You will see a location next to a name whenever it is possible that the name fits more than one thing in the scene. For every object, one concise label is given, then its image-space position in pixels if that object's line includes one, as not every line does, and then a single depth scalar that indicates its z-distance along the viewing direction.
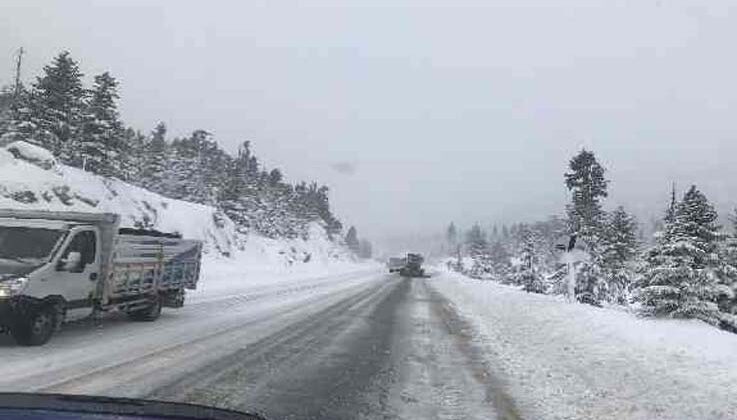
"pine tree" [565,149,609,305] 53.91
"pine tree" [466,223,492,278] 114.66
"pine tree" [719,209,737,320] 30.69
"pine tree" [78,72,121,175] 59.00
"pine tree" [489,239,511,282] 149.95
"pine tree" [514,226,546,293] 68.38
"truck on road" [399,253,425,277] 80.88
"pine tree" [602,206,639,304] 57.69
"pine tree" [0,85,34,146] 57.06
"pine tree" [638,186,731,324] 25.34
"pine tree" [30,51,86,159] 57.75
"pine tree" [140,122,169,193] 100.44
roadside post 28.15
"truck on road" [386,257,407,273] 92.00
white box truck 12.43
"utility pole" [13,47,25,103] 83.28
